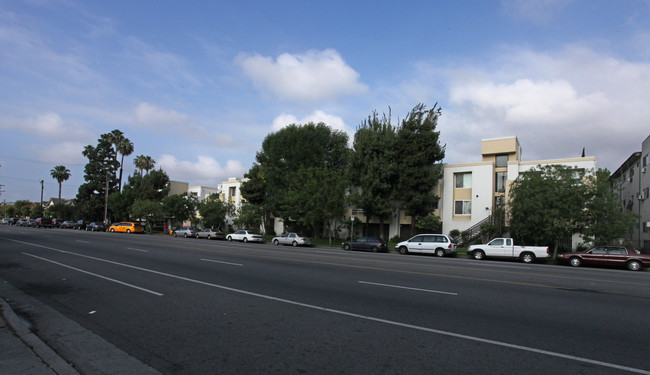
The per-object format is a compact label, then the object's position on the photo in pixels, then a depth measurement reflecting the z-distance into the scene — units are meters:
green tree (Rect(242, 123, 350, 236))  44.25
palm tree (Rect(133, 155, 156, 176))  75.94
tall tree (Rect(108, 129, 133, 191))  76.06
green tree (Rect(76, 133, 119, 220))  78.12
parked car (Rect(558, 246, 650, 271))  20.81
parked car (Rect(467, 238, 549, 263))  23.69
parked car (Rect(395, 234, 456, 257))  27.19
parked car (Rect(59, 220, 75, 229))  66.50
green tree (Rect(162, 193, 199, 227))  54.47
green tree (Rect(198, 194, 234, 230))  50.06
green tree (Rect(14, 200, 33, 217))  124.53
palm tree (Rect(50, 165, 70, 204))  95.44
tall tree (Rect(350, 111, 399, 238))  37.12
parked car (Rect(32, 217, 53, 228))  62.81
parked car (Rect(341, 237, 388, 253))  30.95
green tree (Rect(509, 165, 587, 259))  24.80
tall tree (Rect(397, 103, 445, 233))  36.28
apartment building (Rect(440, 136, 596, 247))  35.16
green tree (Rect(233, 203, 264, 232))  46.22
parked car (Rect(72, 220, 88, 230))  63.53
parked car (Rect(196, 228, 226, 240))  43.69
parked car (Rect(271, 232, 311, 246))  35.41
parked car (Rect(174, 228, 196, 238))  46.07
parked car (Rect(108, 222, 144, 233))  51.88
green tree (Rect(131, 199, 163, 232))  56.41
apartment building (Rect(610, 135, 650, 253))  31.10
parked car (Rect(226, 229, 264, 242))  38.88
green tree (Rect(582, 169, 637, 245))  24.23
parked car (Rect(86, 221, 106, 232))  57.94
